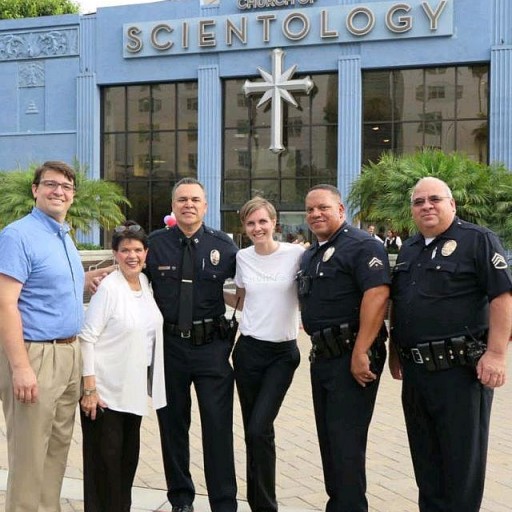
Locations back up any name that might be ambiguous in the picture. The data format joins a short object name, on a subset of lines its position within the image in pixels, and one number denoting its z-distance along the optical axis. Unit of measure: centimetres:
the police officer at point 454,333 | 354
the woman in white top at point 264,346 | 418
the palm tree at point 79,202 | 1673
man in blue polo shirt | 335
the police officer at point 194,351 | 420
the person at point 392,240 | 1786
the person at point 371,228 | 1811
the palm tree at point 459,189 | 1346
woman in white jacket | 379
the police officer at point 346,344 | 377
